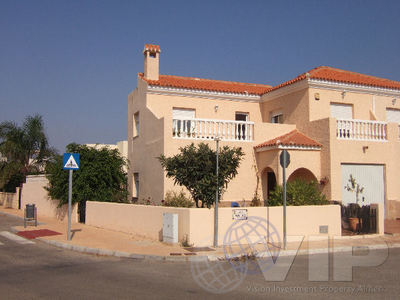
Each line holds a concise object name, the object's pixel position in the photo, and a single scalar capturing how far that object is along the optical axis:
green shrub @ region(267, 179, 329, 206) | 14.23
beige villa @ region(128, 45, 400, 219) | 16.98
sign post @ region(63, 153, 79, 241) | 12.81
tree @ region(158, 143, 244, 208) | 12.51
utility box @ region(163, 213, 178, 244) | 11.97
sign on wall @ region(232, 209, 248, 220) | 12.35
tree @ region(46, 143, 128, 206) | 17.86
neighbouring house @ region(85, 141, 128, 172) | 32.53
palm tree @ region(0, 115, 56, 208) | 26.86
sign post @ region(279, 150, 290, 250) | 11.83
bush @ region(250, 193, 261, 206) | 17.17
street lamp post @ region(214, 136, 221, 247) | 11.80
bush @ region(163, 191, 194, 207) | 15.00
